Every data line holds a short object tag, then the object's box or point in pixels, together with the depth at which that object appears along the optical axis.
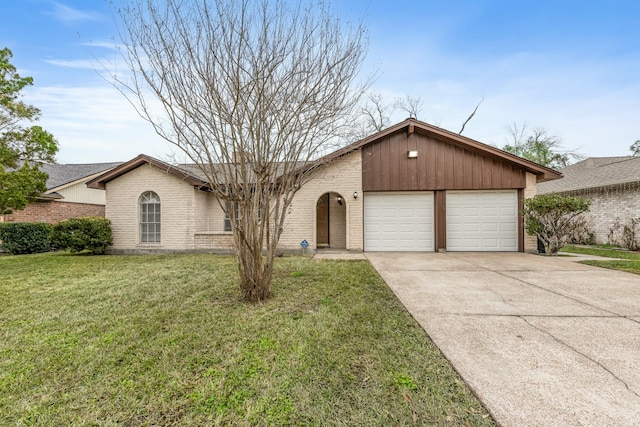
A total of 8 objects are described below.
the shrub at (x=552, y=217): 8.49
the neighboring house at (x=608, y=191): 11.39
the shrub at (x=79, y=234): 9.93
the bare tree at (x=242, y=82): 3.97
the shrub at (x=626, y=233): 10.98
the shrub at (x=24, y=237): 11.05
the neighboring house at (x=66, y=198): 13.66
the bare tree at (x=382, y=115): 17.57
